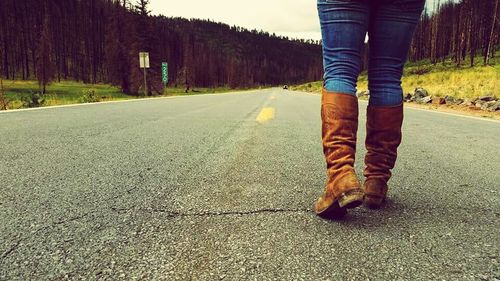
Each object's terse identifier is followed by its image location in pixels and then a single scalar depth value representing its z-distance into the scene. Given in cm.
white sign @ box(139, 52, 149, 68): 2573
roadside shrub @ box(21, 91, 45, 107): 1114
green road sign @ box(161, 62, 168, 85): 4182
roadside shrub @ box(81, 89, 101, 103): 1406
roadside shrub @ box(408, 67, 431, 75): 4679
